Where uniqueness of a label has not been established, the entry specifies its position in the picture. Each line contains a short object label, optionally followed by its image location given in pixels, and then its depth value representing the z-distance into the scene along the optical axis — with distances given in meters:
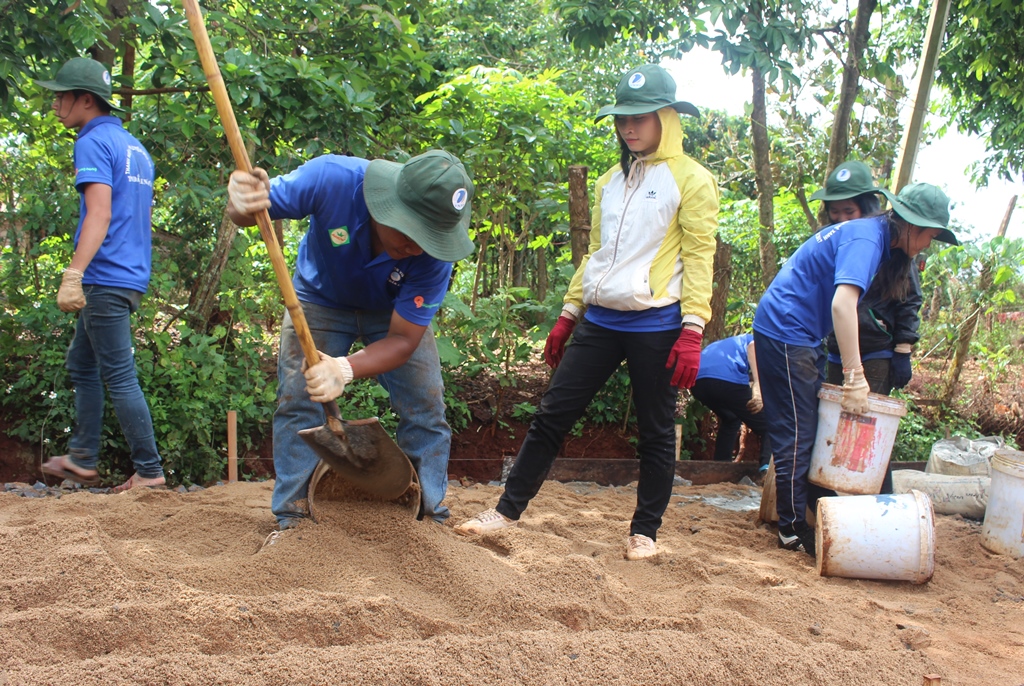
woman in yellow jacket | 3.06
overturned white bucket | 3.14
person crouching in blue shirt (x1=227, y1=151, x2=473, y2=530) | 2.53
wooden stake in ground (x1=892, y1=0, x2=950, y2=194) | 5.75
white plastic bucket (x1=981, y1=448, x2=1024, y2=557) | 3.58
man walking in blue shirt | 3.53
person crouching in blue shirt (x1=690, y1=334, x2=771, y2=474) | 4.95
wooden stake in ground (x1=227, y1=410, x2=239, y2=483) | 4.40
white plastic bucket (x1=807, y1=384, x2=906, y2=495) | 3.43
